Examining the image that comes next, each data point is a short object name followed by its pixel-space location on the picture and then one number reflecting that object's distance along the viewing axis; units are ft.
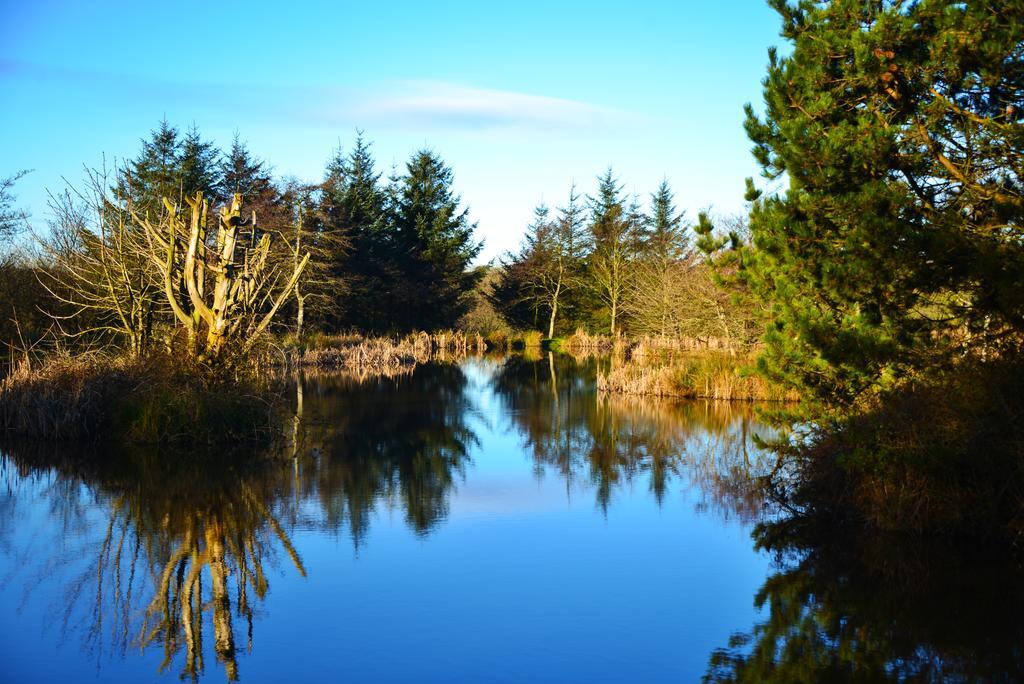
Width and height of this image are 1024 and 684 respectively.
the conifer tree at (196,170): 117.91
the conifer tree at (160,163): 115.02
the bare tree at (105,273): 50.72
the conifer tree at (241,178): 120.47
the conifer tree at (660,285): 91.61
